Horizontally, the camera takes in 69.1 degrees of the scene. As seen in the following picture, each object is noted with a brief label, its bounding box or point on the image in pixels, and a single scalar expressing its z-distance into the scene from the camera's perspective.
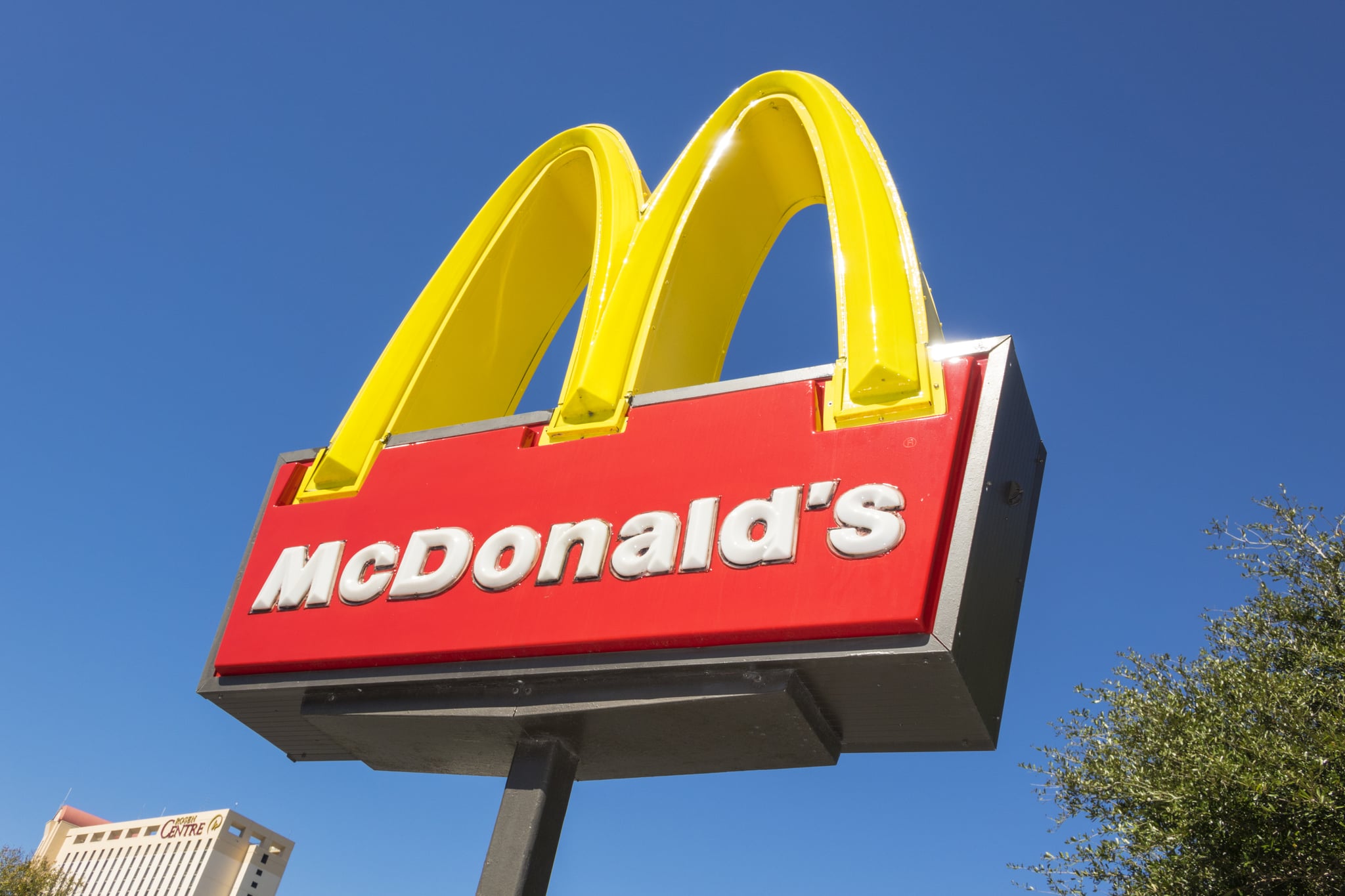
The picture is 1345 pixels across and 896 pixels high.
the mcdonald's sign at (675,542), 3.97
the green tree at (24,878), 34.09
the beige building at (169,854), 111.62
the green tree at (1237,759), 7.89
